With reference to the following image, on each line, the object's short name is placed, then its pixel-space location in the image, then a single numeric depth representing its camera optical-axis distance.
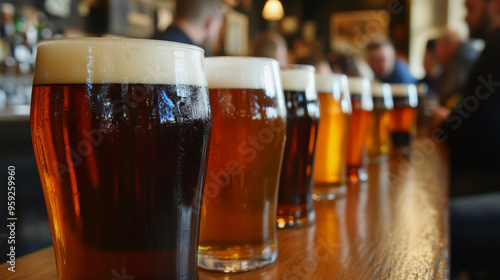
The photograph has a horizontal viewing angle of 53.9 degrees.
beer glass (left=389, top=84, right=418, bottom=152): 2.14
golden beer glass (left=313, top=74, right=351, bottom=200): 1.13
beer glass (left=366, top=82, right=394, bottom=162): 1.73
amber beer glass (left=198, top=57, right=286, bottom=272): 0.67
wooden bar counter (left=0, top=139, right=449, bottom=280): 0.64
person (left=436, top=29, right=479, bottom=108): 4.59
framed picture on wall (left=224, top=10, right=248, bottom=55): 8.31
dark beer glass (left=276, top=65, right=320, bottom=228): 0.87
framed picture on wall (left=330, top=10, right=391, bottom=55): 10.54
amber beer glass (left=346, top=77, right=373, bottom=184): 1.38
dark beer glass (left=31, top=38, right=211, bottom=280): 0.49
